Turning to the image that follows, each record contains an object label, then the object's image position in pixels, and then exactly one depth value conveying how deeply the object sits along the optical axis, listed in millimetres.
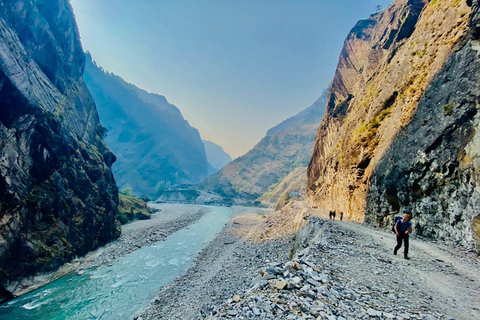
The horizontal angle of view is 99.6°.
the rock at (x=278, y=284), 5543
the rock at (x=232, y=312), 4659
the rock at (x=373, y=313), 4637
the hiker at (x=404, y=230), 9263
